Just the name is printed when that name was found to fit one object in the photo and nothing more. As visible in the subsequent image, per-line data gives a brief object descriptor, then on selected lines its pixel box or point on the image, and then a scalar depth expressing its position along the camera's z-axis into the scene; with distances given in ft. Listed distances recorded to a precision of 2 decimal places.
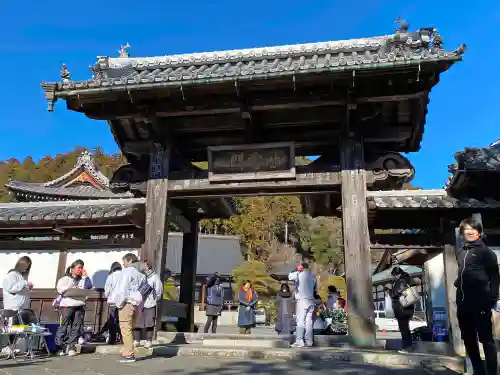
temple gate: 24.71
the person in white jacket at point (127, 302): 20.03
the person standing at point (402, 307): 26.59
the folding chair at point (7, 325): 21.71
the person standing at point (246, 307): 49.57
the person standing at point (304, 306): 25.46
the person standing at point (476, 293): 14.74
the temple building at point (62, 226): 29.96
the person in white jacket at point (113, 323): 28.02
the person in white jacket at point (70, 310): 23.59
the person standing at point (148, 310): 23.22
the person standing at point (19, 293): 21.91
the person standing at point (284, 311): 46.19
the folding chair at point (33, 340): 21.53
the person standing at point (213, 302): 46.09
